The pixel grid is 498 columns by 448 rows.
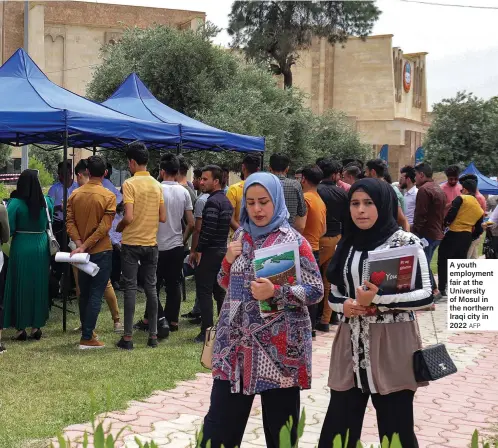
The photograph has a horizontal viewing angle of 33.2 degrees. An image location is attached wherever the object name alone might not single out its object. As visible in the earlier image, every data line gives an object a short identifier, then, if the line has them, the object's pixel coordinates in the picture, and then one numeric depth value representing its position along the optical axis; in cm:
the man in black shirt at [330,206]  961
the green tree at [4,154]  4209
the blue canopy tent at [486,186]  3100
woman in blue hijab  399
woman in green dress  862
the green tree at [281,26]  4122
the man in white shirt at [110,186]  1127
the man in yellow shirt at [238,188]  952
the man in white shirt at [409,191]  1273
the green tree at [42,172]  3586
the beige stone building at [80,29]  5072
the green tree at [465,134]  4175
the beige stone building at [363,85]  6091
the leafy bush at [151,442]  239
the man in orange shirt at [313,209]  895
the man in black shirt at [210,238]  841
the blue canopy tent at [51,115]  918
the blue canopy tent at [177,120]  1255
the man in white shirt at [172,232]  903
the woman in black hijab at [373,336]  394
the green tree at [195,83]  2853
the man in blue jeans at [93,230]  831
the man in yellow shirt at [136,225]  830
